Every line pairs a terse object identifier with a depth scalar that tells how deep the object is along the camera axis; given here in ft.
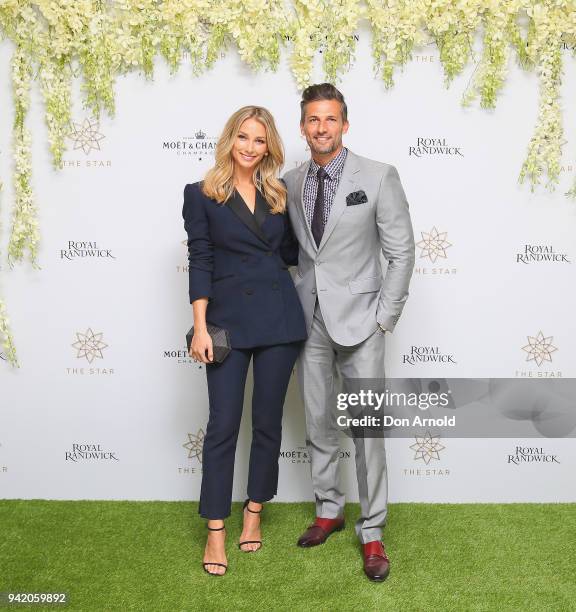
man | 7.97
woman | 7.99
